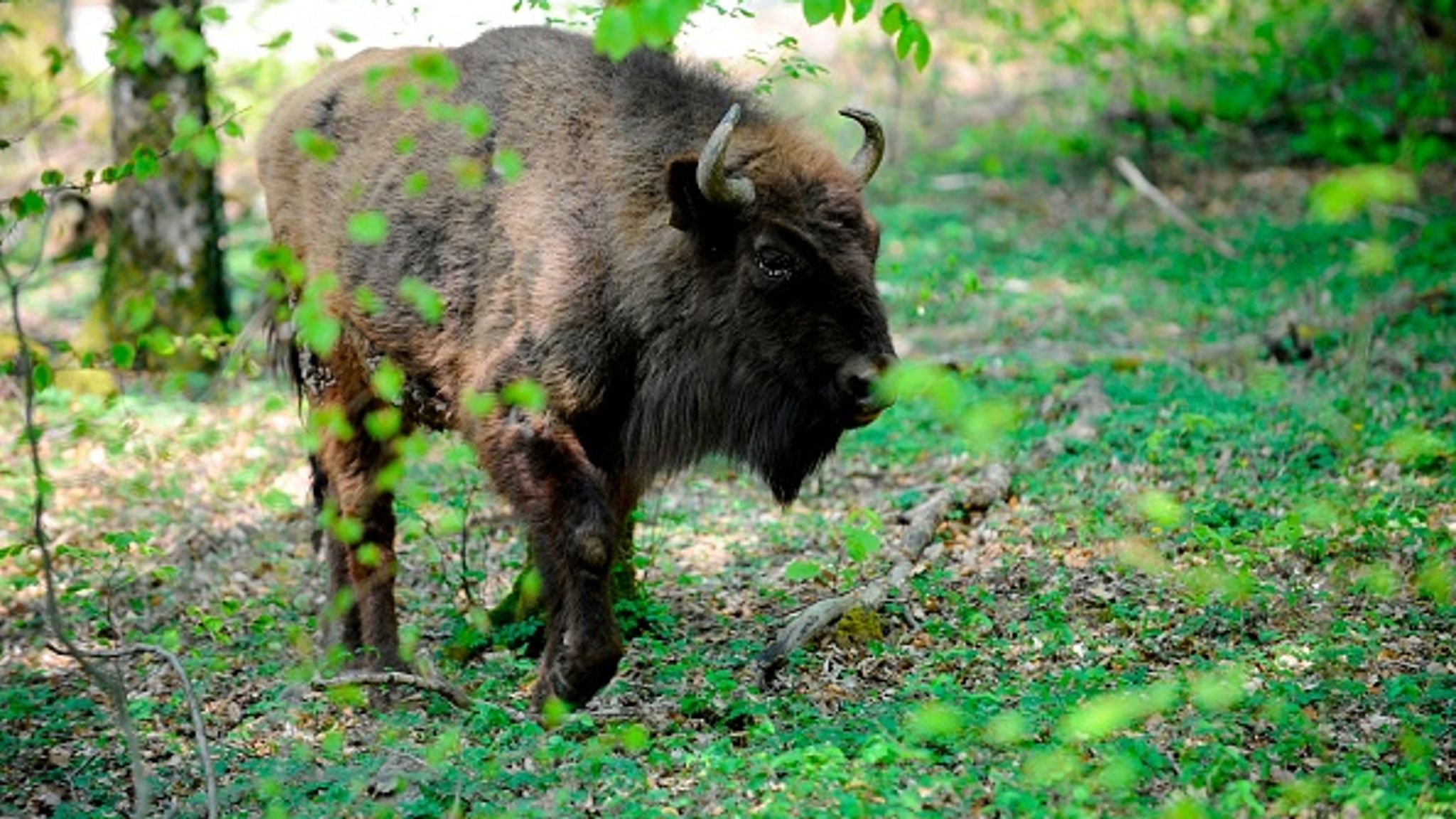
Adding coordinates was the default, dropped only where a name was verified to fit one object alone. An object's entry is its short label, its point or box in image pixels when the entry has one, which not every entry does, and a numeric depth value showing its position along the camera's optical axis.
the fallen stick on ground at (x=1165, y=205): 25.84
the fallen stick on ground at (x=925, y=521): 11.75
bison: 11.12
